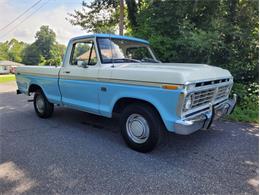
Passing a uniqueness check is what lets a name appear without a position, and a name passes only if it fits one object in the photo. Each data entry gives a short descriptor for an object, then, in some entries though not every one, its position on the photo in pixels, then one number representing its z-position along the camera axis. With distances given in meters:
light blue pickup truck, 3.06
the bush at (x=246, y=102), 5.69
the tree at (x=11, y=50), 85.62
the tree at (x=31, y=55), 74.62
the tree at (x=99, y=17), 13.03
